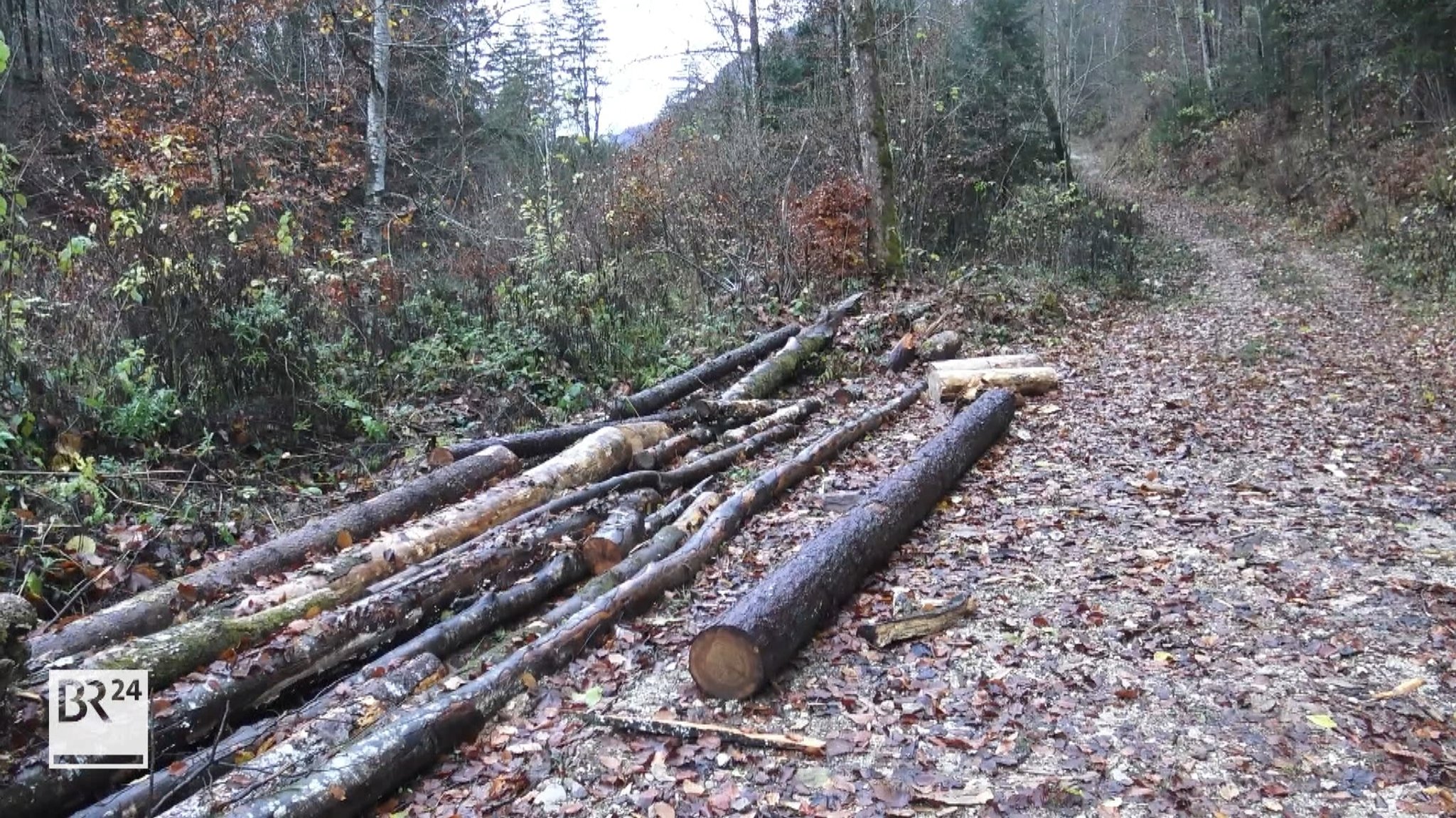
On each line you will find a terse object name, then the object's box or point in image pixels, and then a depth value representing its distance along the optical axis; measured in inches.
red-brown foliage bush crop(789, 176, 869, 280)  514.3
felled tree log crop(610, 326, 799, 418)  329.4
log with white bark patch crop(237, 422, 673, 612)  191.3
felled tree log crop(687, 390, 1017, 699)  152.3
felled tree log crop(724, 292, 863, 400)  362.6
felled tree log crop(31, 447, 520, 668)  164.1
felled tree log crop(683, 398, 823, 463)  304.0
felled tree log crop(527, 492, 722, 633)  188.5
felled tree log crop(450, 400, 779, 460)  286.0
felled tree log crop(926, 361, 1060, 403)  345.4
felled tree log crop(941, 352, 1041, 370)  363.9
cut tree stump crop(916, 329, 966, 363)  407.2
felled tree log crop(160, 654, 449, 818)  126.3
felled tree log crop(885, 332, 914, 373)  407.5
